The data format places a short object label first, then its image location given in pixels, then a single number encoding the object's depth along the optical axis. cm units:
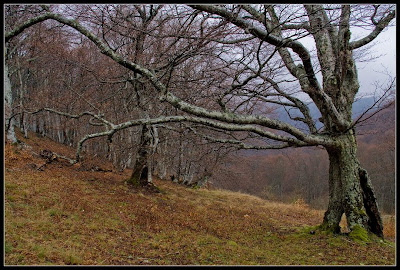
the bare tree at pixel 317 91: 481
